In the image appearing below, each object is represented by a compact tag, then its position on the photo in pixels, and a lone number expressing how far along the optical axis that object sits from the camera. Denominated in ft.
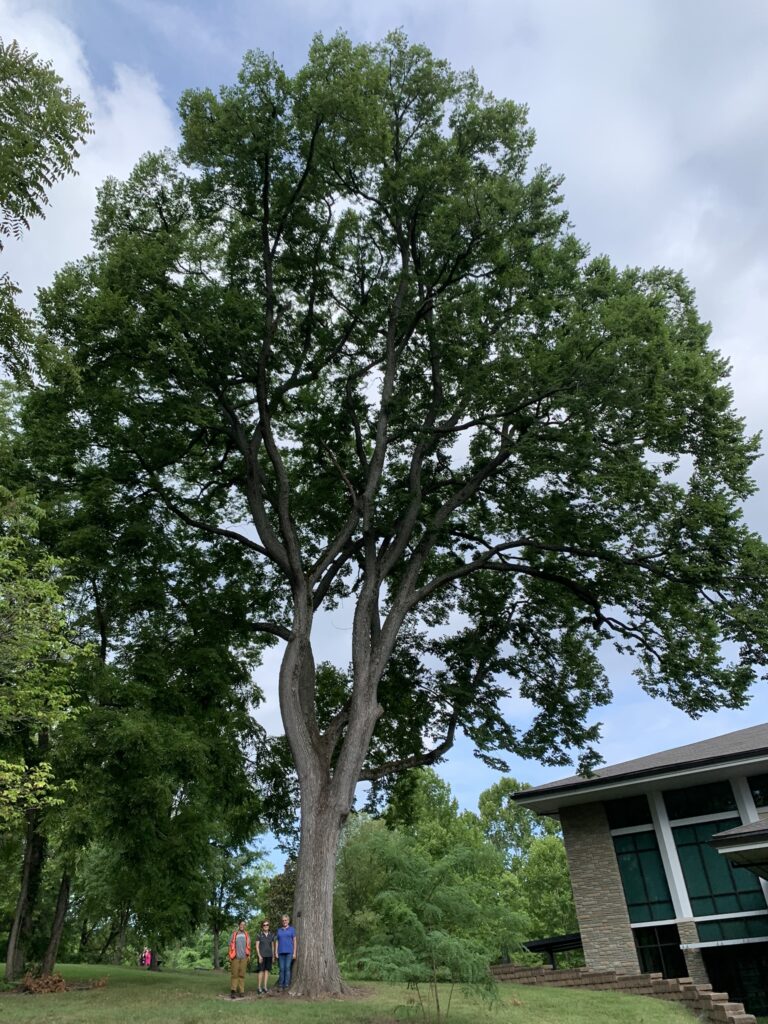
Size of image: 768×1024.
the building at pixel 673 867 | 66.13
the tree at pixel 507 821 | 178.70
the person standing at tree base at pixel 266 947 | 44.31
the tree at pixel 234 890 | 99.76
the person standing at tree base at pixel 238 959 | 41.04
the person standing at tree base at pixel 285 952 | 39.24
